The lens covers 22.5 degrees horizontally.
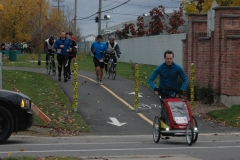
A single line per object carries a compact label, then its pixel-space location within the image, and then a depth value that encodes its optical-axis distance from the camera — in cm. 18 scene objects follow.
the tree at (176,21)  5547
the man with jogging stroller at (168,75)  1294
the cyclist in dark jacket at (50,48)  2807
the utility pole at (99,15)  5903
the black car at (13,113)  1273
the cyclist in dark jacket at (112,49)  2622
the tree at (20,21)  6212
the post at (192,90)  1957
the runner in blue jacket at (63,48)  2436
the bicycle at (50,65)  2807
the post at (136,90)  1883
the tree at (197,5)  3754
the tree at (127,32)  6338
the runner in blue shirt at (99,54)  2411
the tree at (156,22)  5625
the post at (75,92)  1818
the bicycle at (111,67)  2634
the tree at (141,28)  5897
